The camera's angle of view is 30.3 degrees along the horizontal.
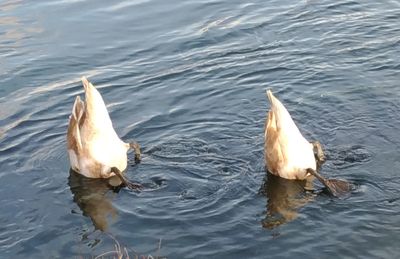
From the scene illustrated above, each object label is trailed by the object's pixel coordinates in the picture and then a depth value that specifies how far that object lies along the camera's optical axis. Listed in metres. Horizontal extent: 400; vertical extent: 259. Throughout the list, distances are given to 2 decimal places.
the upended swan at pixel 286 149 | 8.46
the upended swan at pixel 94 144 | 9.17
